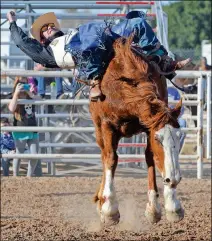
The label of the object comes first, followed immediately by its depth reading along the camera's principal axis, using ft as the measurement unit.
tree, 307.78
